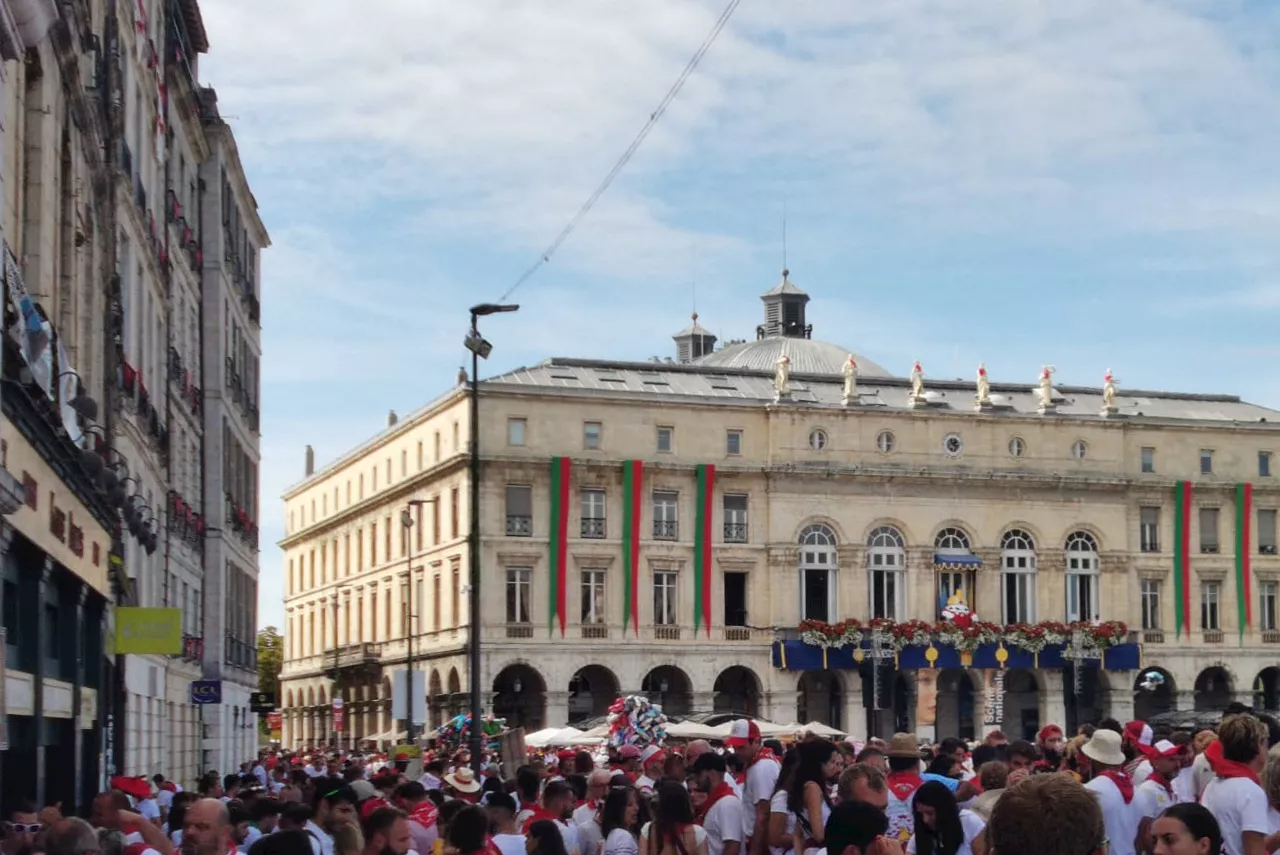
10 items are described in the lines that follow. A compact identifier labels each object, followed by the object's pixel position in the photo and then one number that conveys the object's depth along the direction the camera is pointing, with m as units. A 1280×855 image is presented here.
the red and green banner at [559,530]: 75.31
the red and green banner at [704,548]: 77.00
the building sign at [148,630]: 25.67
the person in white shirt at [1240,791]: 10.47
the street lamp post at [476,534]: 34.09
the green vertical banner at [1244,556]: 83.81
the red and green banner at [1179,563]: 82.94
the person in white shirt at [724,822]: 13.76
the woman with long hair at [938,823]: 9.99
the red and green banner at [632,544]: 76.06
